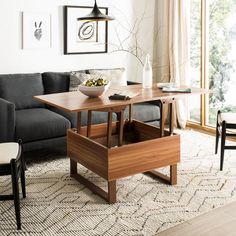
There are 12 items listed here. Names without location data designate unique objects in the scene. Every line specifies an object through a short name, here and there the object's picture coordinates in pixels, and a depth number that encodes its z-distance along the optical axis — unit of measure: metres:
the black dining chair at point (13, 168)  2.61
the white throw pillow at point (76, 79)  4.58
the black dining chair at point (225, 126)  3.75
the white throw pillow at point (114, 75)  4.84
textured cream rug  2.72
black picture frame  4.80
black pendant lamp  3.24
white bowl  3.24
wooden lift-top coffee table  3.04
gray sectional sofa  3.73
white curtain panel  5.15
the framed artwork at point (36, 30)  4.53
